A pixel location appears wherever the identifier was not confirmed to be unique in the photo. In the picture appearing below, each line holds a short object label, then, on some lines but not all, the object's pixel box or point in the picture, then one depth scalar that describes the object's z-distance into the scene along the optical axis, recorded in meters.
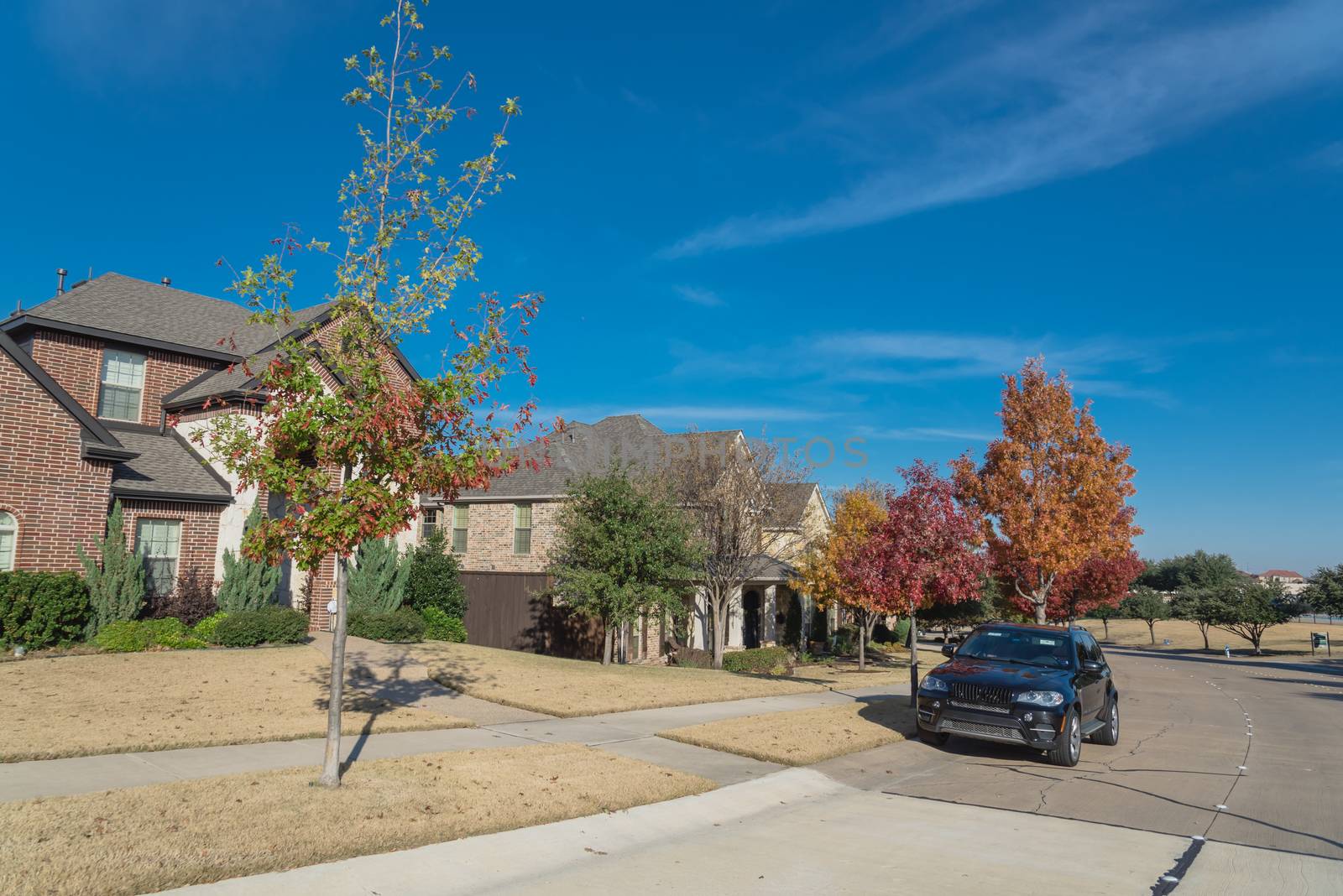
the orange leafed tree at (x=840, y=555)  24.73
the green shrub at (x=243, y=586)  18.41
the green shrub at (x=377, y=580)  20.86
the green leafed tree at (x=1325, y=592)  43.50
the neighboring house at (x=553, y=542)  26.66
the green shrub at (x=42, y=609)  15.10
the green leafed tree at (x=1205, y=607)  45.50
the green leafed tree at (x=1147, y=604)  57.00
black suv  11.09
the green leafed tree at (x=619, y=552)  21.14
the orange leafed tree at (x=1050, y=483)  24.94
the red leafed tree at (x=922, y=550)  16.86
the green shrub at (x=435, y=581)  23.46
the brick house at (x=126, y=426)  16.44
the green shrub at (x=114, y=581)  16.36
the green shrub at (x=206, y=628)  17.27
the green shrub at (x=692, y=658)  25.94
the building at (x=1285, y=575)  151.75
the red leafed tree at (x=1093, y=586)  38.62
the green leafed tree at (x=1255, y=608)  43.72
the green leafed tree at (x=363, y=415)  8.36
